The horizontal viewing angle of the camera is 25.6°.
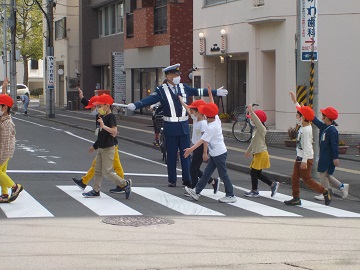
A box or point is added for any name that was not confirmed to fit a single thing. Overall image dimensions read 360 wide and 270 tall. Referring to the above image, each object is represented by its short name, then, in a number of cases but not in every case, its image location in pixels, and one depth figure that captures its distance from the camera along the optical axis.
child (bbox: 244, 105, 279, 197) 13.73
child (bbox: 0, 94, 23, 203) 12.39
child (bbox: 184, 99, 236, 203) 13.23
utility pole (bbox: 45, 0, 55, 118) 42.97
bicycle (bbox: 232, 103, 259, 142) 26.12
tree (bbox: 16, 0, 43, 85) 73.56
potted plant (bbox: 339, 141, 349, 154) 22.47
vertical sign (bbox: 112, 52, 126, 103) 44.41
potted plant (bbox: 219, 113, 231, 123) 31.38
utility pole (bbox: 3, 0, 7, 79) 55.56
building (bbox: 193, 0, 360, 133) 25.19
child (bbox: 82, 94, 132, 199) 13.16
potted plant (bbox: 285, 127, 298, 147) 24.37
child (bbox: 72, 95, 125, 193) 13.82
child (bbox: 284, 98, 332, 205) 13.24
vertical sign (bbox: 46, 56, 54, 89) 43.17
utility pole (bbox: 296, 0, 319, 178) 16.69
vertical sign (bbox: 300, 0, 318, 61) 16.69
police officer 14.79
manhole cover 10.85
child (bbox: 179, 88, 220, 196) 13.93
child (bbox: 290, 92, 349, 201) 13.87
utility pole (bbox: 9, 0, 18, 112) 52.97
